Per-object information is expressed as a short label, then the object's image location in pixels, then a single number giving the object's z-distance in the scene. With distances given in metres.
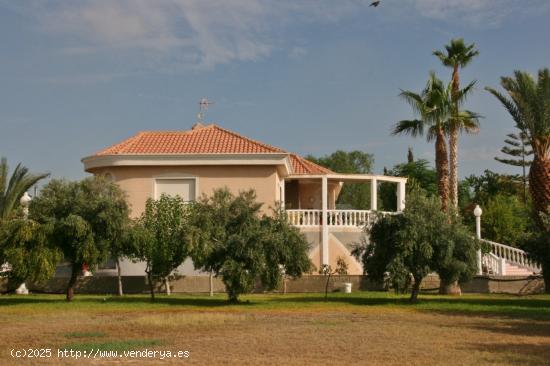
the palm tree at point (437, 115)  30.98
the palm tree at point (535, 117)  29.75
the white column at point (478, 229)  32.48
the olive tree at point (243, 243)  24.78
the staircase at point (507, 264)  34.25
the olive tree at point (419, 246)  24.91
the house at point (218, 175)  32.69
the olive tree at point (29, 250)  25.02
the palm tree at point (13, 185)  35.94
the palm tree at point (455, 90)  31.19
